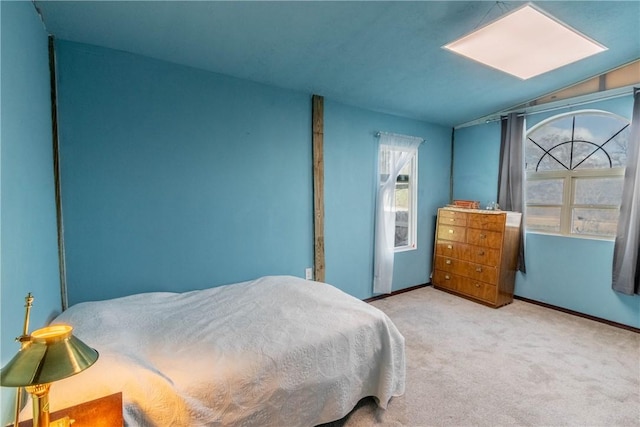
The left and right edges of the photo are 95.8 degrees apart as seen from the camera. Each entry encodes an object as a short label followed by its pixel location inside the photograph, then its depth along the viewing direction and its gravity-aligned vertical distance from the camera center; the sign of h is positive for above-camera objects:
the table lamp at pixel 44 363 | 0.69 -0.41
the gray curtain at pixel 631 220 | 2.76 -0.20
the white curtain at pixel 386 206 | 3.55 -0.09
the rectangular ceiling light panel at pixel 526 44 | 1.90 +1.18
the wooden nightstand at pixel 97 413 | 0.94 -0.72
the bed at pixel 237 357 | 1.15 -0.76
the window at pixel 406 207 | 3.99 -0.11
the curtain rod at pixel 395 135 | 3.51 +0.81
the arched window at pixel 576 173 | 3.04 +0.30
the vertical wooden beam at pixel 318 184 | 3.02 +0.16
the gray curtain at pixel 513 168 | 3.59 +0.40
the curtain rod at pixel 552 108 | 2.87 +1.07
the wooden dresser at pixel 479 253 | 3.40 -0.67
